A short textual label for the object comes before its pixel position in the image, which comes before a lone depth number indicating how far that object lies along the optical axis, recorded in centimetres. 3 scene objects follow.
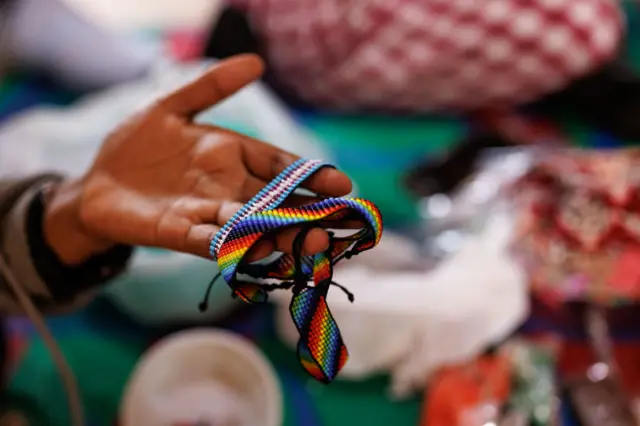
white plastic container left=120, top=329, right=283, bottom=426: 85
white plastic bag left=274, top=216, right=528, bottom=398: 93
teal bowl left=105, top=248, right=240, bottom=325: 92
